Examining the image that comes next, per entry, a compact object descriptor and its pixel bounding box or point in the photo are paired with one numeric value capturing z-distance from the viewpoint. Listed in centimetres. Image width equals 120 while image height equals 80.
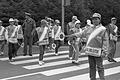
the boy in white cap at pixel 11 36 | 862
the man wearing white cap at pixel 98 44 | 527
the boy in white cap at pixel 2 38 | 1038
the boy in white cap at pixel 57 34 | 1049
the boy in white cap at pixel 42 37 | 810
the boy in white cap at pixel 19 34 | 1004
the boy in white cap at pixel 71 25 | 863
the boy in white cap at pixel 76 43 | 830
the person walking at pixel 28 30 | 1007
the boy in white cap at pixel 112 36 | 843
